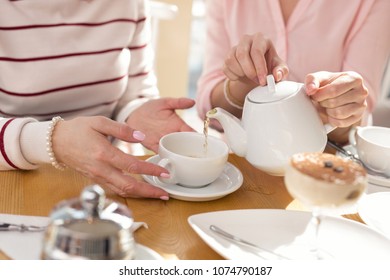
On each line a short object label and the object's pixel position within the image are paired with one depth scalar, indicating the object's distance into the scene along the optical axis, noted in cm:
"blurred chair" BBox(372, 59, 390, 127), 262
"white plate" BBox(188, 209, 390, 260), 87
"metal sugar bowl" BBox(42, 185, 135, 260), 65
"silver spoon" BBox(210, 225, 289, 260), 87
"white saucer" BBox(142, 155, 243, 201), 101
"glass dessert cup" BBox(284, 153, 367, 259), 73
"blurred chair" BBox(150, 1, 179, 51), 196
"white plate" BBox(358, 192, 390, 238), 98
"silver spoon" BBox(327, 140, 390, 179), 120
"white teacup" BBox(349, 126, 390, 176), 118
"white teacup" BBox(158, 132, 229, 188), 101
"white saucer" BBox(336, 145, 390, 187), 116
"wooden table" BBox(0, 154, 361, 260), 88
